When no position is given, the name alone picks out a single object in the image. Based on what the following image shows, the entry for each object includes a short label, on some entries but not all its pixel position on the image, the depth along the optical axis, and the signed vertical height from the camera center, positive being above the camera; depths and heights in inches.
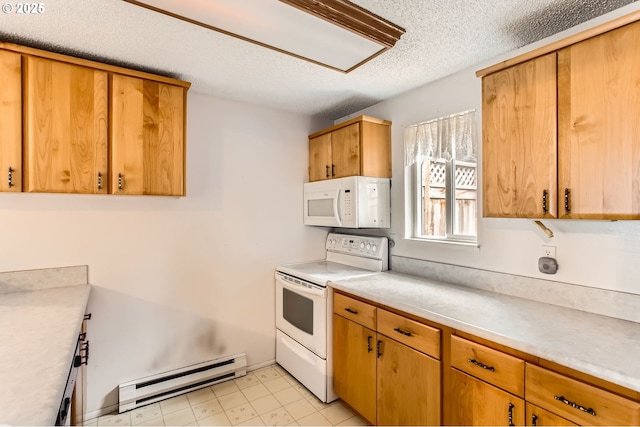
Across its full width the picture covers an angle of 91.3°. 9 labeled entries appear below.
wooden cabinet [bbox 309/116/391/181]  99.6 +21.7
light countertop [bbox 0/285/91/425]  29.9 -18.4
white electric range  91.1 -28.8
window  85.3 +11.0
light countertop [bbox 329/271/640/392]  42.8 -19.8
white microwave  98.5 +3.8
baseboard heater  88.3 -51.0
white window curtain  83.4 +21.7
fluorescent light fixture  52.6 +35.5
